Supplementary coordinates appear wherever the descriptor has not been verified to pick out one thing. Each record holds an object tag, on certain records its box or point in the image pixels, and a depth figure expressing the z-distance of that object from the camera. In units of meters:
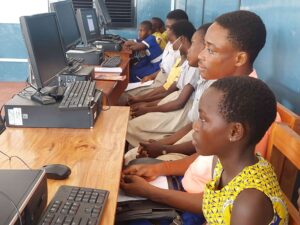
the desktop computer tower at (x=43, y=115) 1.44
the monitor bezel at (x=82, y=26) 3.05
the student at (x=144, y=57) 3.90
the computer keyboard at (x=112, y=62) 2.81
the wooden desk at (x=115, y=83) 2.25
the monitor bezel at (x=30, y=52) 1.37
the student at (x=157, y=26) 4.43
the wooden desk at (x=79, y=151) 1.05
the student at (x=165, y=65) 2.96
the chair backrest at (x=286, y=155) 0.96
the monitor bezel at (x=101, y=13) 3.95
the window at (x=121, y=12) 4.98
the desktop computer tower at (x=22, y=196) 0.69
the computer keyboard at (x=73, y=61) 2.22
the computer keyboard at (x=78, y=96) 1.46
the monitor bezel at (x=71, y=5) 2.38
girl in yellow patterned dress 0.85
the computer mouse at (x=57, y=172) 1.06
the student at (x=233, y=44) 1.36
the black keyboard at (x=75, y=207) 0.84
